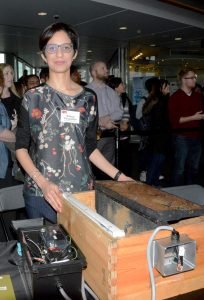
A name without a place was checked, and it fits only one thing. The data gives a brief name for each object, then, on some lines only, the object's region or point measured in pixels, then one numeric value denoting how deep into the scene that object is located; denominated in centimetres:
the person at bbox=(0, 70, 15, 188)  254
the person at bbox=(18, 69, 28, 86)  459
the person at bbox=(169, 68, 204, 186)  367
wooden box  79
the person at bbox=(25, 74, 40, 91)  434
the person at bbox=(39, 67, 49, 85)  332
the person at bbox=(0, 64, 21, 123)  298
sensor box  79
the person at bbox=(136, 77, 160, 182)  410
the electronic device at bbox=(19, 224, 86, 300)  80
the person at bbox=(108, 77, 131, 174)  399
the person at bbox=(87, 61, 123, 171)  359
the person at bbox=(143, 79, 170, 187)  404
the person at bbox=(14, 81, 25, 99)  470
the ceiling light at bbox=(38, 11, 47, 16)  531
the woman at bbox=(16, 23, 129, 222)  125
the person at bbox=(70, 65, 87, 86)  366
